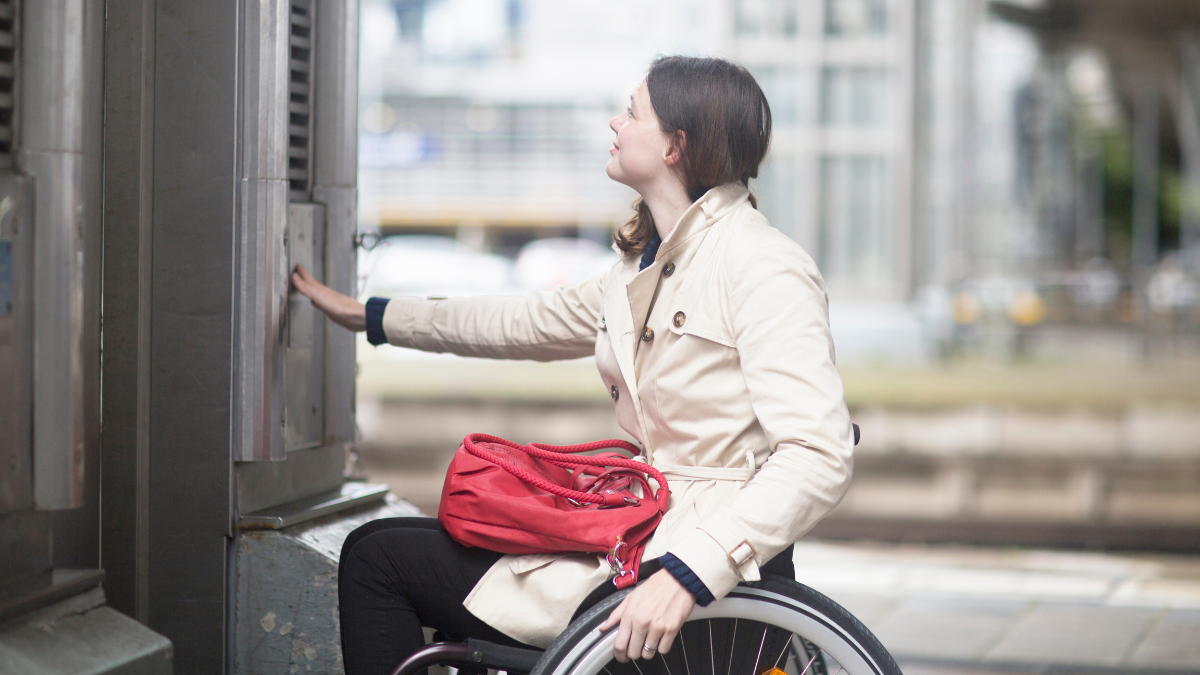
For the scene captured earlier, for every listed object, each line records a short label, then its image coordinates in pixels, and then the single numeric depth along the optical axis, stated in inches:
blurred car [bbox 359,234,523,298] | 1085.1
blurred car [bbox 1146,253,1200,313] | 892.6
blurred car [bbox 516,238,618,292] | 1151.4
